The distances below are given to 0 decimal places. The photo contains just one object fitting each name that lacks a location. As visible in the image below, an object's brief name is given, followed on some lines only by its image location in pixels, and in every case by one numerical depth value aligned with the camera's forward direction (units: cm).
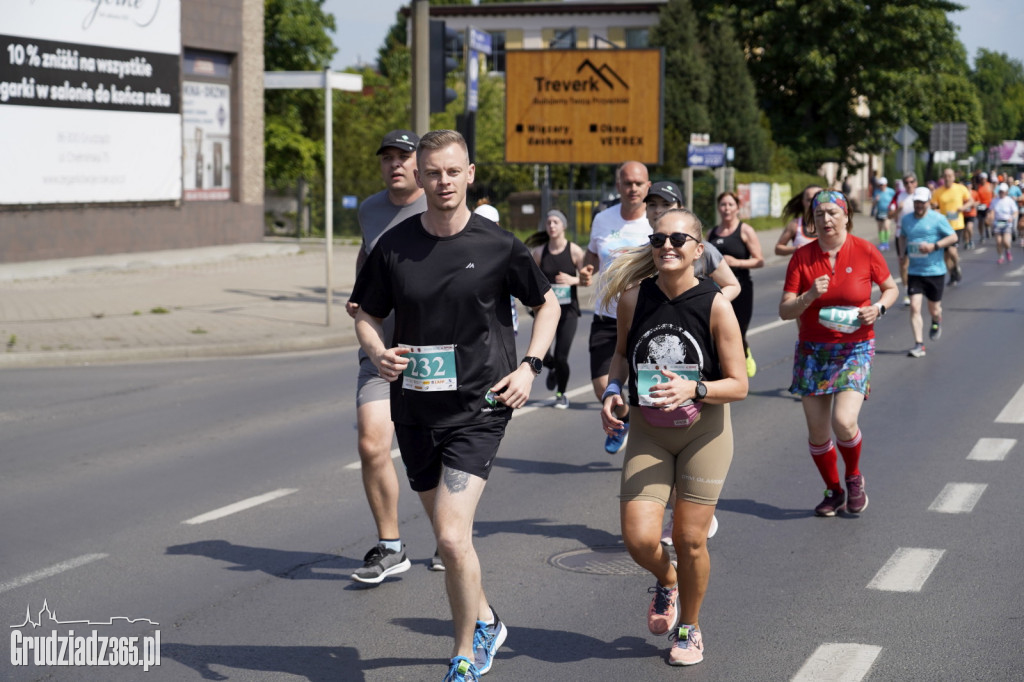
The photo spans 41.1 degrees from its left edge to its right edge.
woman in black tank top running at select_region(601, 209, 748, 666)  493
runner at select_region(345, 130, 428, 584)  613
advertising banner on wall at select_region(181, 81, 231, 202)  2906
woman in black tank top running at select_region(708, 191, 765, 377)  1058
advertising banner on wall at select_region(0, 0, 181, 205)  2377
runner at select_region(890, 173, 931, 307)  2025
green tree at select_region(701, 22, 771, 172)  5216
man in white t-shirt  796
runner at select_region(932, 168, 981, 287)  2358
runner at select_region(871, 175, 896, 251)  2840
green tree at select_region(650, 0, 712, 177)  4972
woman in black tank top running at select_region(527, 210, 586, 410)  1108
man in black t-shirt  466
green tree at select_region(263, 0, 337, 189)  4716
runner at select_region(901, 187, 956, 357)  1452
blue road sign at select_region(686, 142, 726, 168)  2888
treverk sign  2834
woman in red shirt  721
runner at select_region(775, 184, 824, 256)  1023
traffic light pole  1567
